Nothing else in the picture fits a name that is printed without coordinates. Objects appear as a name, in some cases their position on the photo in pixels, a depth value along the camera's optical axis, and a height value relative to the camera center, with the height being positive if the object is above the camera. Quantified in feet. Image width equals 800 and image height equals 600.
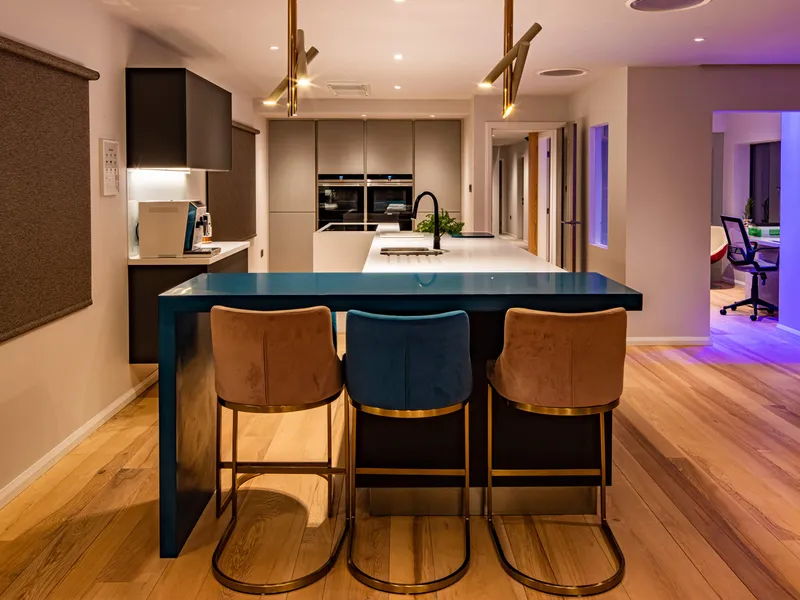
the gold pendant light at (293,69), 9.96 +2.17
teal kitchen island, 9.15 -1.57
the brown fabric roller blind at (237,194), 22.95 +1.30
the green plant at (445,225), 22.34 +0.30
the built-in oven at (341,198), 31.35 +1.51
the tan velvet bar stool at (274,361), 8.63 -1.40
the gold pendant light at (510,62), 9.86 +2.21
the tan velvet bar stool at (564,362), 8.56 -1.39
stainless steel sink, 16.21 -0.34
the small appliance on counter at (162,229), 16.19 +0.14
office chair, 25.40 -0.76
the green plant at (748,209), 31.99 +1.09
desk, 26.68 -1.61
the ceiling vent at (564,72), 21.85 +4.59
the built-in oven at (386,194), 31.35 +1.67
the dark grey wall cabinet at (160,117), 15.83 +2.41
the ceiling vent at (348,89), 24.52 +4.73
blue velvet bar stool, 8.50 -1.42
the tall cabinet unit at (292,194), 31.09 +1.66
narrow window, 24.77 +1.61
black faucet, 17.17 -0.09
